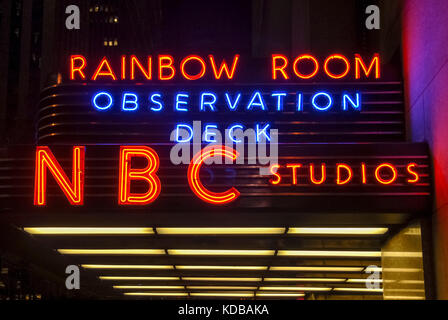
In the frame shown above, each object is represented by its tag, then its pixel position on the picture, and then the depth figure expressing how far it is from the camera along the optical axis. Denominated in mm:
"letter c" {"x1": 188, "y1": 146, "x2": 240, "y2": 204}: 11805
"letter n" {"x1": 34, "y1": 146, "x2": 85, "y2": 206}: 11844
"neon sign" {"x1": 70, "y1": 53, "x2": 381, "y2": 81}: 13695
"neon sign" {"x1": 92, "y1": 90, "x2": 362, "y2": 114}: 13414
